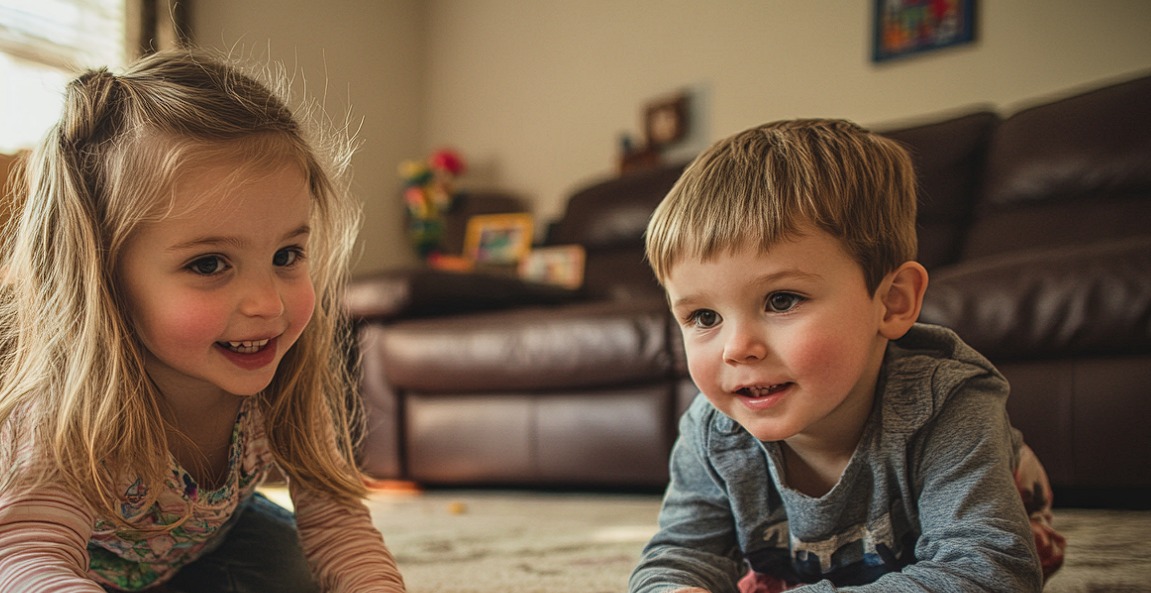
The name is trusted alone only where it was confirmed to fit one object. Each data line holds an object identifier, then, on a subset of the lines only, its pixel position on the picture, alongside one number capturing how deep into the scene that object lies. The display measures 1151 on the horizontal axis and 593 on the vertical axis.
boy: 0.64
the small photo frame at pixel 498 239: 3.40
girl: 0.64
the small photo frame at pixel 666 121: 3.12
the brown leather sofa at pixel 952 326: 1.26
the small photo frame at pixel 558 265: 2.83
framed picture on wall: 2.47
